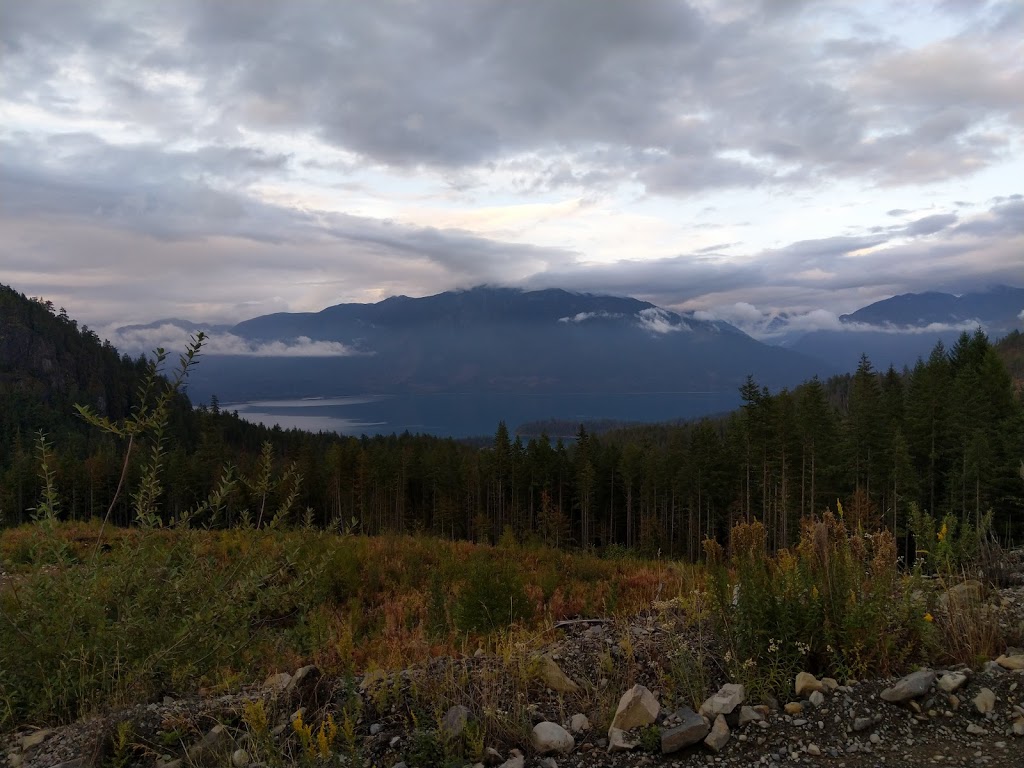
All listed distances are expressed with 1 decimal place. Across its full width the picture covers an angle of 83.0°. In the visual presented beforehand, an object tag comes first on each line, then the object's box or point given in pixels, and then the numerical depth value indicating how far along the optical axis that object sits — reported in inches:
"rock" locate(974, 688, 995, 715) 137.4
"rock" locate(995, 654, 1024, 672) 150.4
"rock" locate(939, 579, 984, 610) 173.5
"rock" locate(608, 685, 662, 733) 142.3
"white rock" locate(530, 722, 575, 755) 138.6
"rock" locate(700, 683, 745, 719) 141.3
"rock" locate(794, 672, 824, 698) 147.4
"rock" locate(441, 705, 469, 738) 137.3
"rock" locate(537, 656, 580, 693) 168.4
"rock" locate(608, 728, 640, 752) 135.9
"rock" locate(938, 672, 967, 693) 142.6
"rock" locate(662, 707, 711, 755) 133.3
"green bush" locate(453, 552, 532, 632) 278.4
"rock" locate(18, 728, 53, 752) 148.0
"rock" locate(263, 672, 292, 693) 161.6
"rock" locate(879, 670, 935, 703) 141.5
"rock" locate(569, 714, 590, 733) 146.9
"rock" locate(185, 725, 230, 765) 134.9
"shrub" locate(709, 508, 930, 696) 156.2
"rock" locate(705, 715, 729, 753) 132.6
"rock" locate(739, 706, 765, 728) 140.1
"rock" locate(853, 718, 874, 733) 135.2
